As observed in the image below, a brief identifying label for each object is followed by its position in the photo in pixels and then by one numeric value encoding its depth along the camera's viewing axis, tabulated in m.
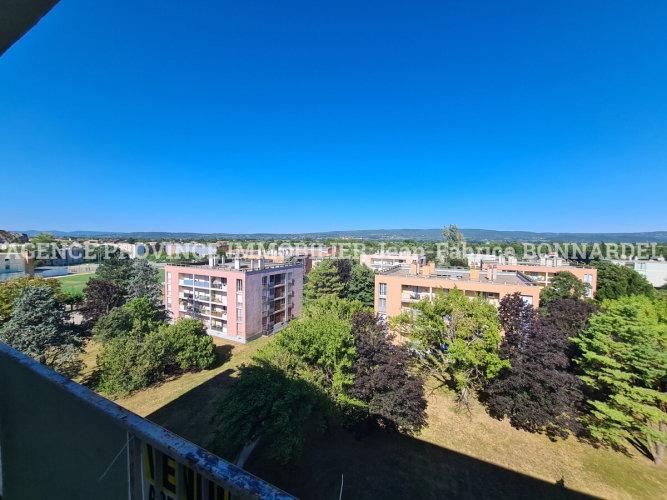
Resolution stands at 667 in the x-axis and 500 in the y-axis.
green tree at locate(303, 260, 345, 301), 30.53
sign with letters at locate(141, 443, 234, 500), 1.35
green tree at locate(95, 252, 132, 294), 34.69
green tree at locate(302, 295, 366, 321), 17.73
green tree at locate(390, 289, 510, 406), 13.94
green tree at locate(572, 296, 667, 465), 11.13
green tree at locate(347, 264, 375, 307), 30.52
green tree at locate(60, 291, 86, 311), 29.91
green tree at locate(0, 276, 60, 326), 22.31
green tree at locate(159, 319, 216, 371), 18.55
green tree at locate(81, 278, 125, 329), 27.34
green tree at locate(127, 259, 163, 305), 32.19
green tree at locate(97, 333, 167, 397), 16.39
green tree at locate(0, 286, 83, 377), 16.84
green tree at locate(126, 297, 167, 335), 19.22
